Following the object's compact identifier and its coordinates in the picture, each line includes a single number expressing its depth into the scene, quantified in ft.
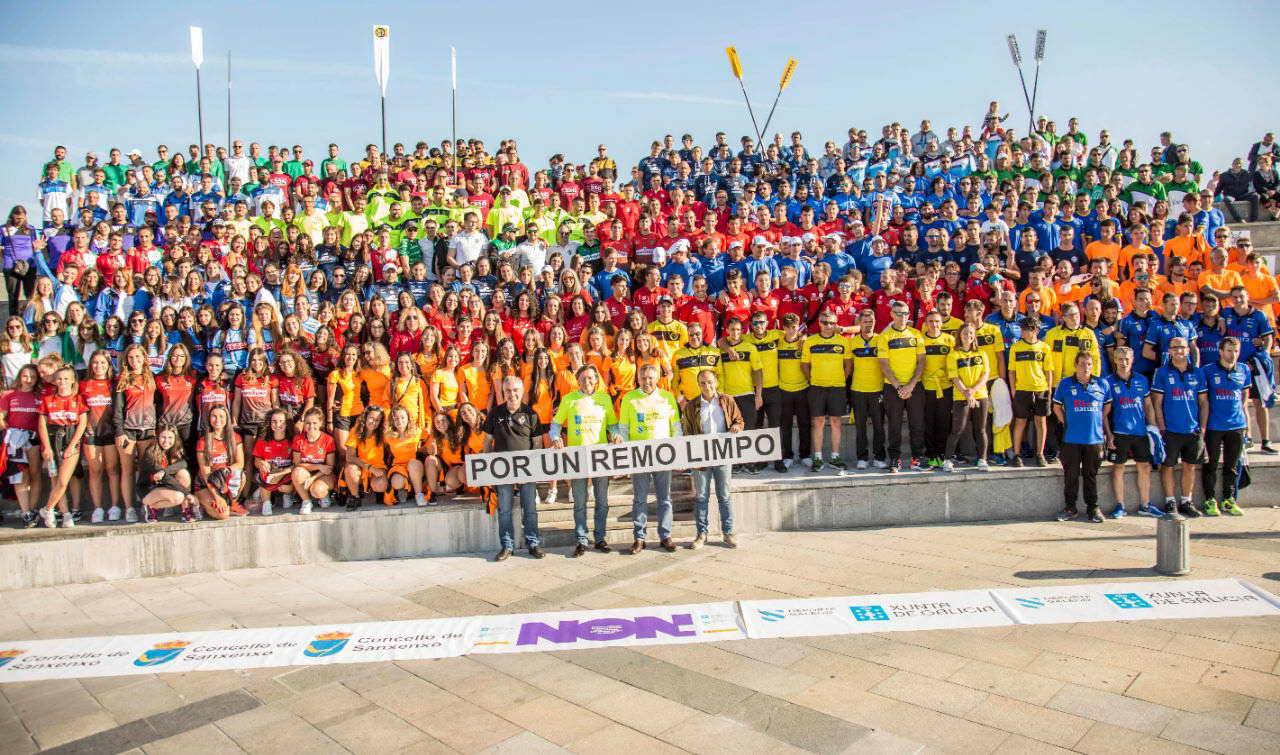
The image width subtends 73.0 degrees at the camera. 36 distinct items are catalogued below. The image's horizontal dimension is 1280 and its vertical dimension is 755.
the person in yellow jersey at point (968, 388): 31.48
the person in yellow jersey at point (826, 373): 32.27
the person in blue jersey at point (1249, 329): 32.68
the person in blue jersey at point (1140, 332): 32.32
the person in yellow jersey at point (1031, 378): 31.42
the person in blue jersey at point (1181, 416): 29.81
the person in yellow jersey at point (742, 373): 32.40
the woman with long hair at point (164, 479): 28.14
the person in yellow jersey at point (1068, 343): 31.32
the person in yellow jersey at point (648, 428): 27.55
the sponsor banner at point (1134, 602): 20.51
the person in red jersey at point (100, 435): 28.86
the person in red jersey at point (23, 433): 28.48
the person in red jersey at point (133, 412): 29.07
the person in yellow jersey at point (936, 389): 32.14
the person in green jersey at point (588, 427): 27.68
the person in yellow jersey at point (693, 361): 31.65
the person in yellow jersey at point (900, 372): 32.04
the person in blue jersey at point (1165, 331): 31.71
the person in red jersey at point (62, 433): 28.22
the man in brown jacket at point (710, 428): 27.78
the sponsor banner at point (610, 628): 20.02
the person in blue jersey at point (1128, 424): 29.91
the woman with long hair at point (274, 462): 29.12
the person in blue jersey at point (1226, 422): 29.73
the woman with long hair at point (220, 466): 28.60
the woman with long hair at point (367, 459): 29.32
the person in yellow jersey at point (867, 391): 32.55
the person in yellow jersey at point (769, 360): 32.50
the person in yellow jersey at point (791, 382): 32.50
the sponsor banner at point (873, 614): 20.29
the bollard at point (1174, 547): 23.34
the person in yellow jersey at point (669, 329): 32.94
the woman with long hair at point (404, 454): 29.40
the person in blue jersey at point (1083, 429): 29.27
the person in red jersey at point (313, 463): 29.04
